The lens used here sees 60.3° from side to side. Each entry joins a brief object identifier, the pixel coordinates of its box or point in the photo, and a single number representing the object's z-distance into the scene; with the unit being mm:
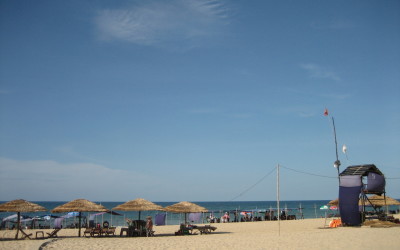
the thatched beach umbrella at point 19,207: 16766
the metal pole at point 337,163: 25656
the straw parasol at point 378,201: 23312
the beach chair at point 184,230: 19297
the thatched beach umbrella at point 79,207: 17234
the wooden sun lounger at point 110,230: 17688
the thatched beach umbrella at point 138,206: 18239
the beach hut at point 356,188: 20609
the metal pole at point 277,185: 15935
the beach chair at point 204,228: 19384
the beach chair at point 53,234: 17636
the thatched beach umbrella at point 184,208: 19312
